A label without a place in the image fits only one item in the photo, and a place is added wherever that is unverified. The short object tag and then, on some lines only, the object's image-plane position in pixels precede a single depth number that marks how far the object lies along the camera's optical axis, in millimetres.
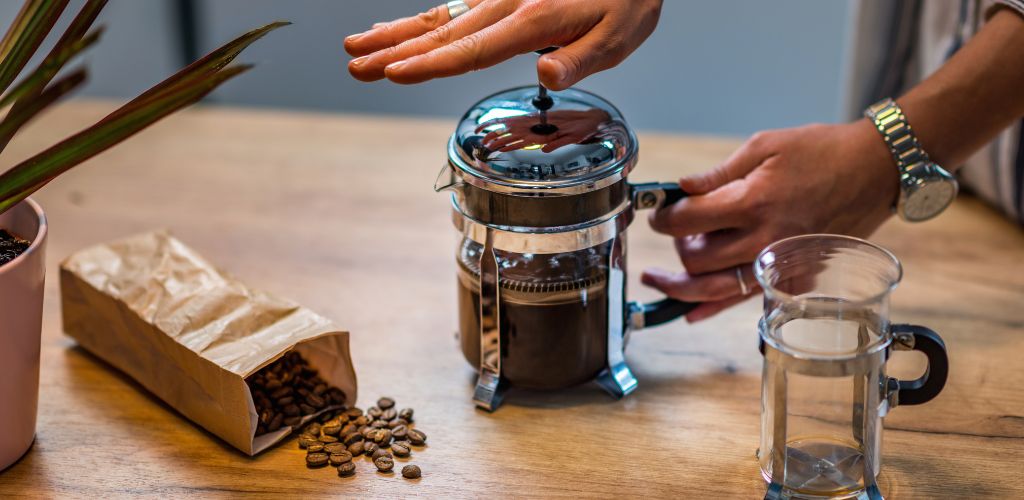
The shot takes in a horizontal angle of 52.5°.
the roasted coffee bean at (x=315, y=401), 918
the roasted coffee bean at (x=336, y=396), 932
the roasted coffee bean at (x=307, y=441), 888
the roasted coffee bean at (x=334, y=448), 877
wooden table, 852
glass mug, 762
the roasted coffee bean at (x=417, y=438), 894
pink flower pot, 788
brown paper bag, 873
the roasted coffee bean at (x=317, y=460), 867
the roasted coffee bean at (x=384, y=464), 858
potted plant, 672
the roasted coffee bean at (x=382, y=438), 891
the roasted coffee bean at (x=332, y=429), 903
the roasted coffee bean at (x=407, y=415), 927
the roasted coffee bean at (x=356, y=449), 882
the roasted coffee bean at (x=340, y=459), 867
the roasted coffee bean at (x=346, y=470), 856
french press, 836
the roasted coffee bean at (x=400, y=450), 877
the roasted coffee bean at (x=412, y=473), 850
